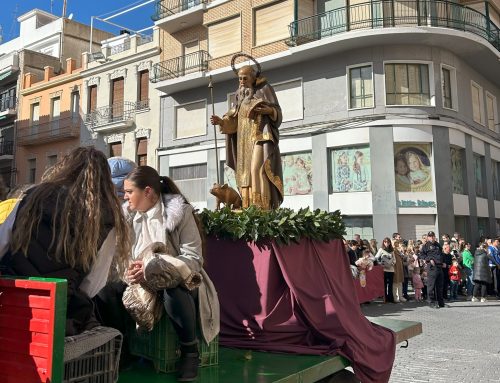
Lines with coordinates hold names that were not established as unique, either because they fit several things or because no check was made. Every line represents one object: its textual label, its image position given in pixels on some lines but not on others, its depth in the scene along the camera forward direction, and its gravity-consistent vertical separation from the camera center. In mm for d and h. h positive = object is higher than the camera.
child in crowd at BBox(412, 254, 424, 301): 14305 -883
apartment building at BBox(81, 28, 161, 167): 26984 +8943
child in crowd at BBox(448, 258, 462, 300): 14805 -862
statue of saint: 5562 +1324
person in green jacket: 15133 -513
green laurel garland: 3988 +226
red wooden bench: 1844 -295
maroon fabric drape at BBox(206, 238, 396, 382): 3672 -463
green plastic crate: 2861 -580
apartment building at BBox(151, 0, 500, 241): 19172 +6254
